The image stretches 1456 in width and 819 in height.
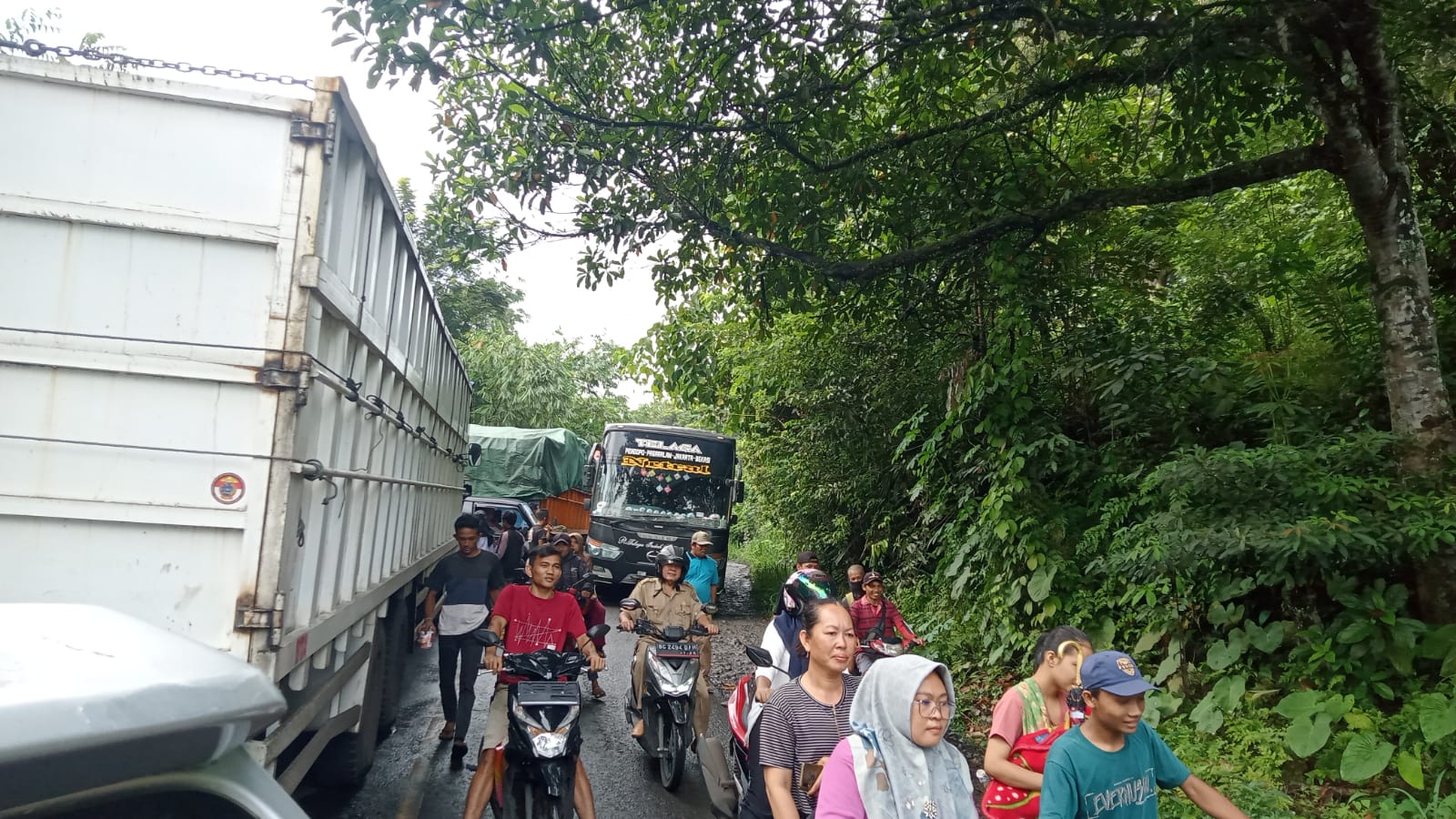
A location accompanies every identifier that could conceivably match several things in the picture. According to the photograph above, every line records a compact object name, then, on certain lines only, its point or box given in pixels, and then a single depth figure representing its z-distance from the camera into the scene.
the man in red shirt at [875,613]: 6.93
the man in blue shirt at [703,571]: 8.38
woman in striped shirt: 3.02
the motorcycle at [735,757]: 4.29
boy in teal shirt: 2.71
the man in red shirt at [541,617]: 5.16
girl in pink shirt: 3.26
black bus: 14.38
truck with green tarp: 18.56
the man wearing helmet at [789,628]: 4.82
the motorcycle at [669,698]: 5.99
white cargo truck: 2.99
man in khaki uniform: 6.58
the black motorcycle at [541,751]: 4.38
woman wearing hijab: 2.48
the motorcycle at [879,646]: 6.23
